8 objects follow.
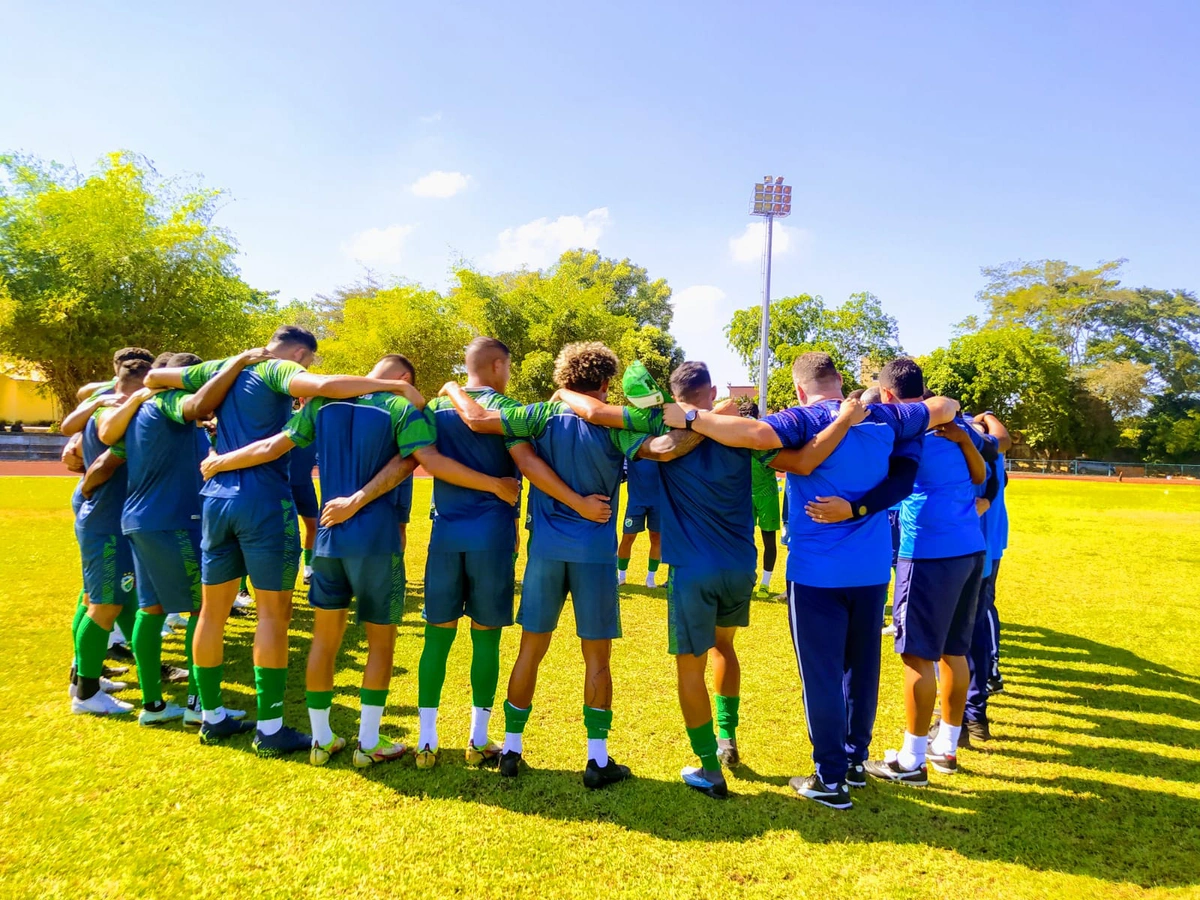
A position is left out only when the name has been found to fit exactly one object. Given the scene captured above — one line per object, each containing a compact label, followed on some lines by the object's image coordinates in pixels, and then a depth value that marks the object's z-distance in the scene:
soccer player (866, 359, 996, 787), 3.93
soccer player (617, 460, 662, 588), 7.81
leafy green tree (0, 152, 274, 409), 30.14
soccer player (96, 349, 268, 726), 4.27
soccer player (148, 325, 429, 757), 3.91
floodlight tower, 36.25
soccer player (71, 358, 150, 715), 4.51
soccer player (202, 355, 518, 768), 3.75
